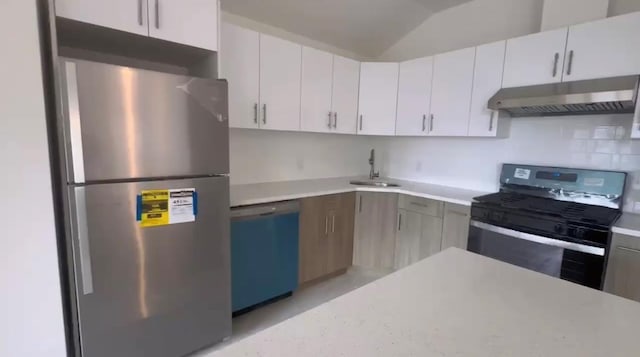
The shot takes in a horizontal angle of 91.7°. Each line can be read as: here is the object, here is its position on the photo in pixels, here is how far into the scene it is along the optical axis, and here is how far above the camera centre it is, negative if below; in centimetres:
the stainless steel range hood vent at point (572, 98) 184 +36
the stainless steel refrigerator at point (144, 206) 139 -32
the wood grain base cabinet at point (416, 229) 269 -71
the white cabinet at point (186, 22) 162 +67
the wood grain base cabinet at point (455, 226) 248 -61
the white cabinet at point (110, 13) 140 +60
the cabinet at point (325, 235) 264 -78
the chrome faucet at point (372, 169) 358 -23
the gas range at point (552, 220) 188 -44
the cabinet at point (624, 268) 175 -64
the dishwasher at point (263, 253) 218 -81
